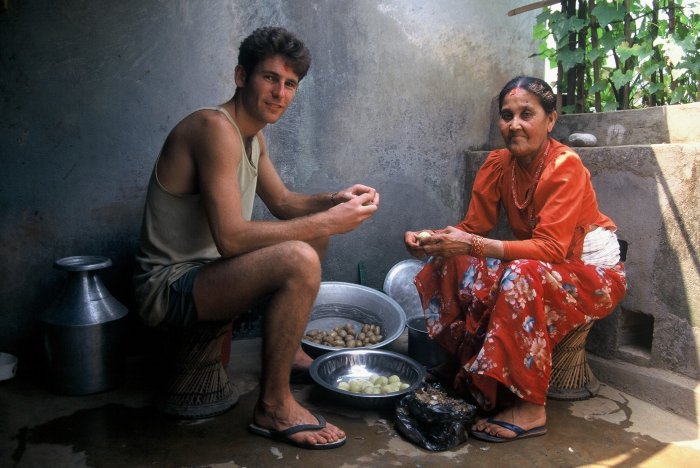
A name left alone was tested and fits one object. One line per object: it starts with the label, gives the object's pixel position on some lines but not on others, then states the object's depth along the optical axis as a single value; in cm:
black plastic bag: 256
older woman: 263
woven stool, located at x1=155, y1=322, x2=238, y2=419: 279
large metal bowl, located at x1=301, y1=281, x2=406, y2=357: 383
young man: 249
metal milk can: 300
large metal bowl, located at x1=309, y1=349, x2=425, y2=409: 307
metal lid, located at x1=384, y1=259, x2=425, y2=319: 421
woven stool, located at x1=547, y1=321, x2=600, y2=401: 308
